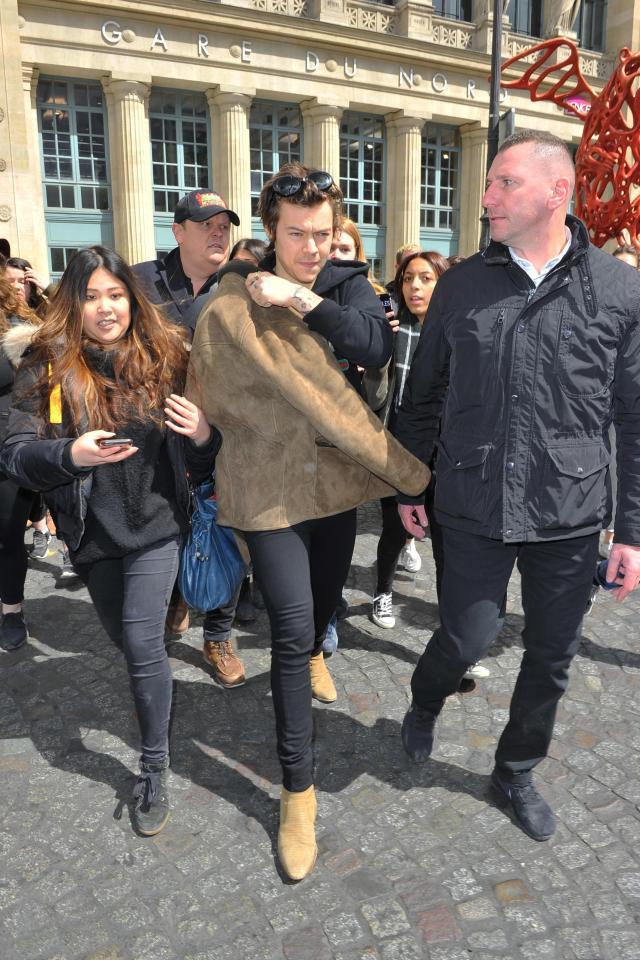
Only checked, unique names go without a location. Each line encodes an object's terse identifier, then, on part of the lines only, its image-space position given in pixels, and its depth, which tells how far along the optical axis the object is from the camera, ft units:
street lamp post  31.64
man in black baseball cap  12.50
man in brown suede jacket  7.82
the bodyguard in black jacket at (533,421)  7.25
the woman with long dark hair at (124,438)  8.36
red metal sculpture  22.81
